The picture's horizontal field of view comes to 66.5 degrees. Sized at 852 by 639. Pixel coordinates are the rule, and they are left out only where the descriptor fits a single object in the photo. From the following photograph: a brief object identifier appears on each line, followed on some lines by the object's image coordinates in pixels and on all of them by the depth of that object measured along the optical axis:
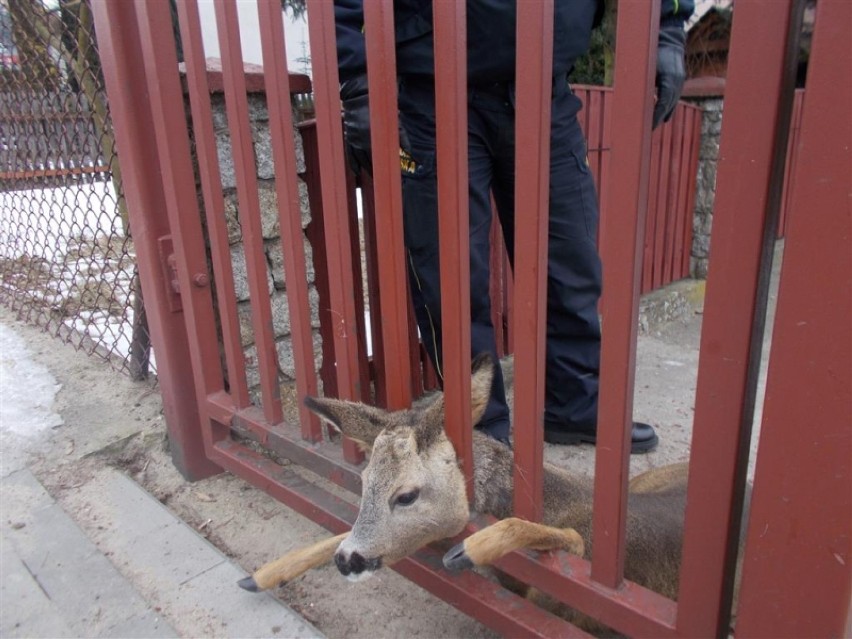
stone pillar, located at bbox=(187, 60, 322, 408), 2.37
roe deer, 1.53
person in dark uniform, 2.15
